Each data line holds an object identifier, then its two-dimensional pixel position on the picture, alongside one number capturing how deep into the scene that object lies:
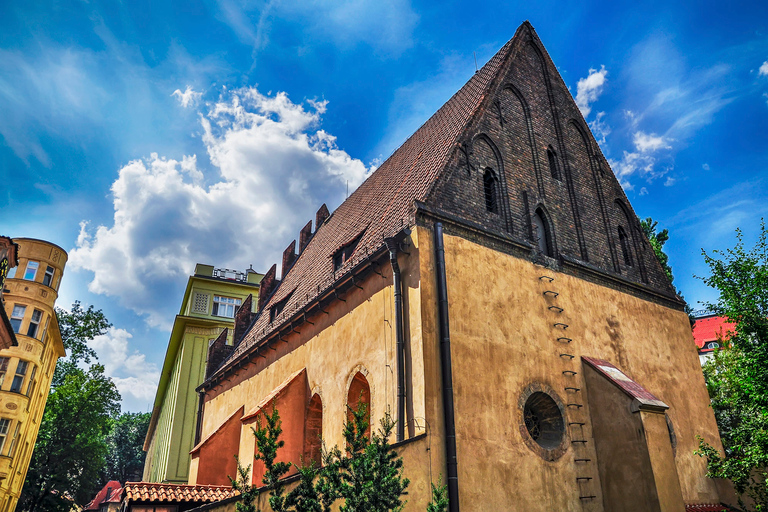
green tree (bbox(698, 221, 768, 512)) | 13.72
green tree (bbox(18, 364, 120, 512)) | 30.48
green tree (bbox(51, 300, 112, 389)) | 34.94
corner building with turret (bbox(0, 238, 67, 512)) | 24.81
